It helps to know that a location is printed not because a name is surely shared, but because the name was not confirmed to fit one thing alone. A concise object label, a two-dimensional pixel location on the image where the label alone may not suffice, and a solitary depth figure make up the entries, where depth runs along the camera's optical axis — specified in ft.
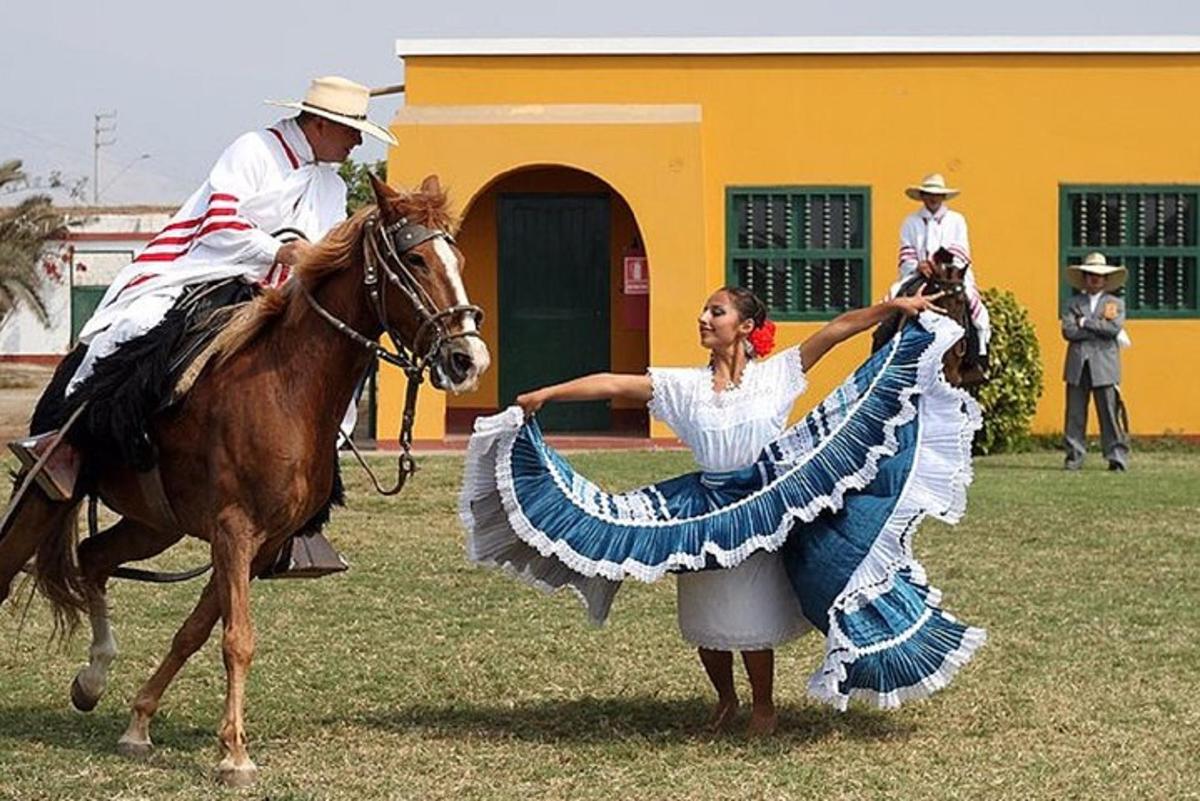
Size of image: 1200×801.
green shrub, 70.18
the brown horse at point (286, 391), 23.82
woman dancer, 26.07
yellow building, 75.15
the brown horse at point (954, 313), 49.88
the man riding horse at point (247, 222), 25.96
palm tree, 123.03
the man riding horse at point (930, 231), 61.16
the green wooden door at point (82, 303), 149.07
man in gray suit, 66.18
